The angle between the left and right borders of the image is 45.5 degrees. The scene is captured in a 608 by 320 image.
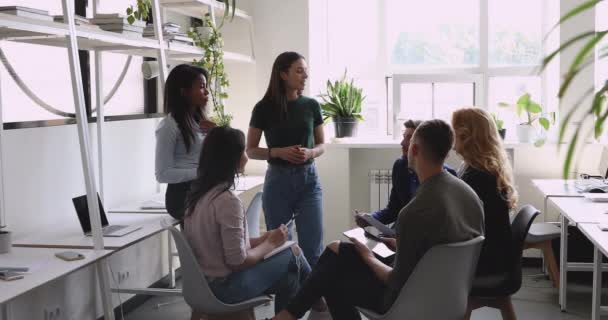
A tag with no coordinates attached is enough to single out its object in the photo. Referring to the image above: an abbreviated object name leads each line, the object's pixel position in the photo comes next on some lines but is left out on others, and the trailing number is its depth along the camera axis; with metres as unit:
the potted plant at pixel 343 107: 5.52
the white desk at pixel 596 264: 3.08
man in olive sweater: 2.50
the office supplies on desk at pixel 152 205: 3.95
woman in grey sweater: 3.39
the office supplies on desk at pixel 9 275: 2.36
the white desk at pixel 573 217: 3.54
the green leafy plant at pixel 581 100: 0.94
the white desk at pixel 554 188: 4.31
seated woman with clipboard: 2.74
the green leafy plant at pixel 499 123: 5.38
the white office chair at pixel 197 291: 2.70
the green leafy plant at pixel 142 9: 3.55
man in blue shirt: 3.52
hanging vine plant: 4.36
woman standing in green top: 3.88
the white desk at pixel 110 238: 2.97
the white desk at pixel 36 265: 2.26
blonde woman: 3.01
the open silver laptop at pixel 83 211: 3.20
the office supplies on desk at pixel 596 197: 4.10
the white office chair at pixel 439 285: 2.45
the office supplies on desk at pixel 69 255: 2.68
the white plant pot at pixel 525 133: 5.36
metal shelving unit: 2.70
